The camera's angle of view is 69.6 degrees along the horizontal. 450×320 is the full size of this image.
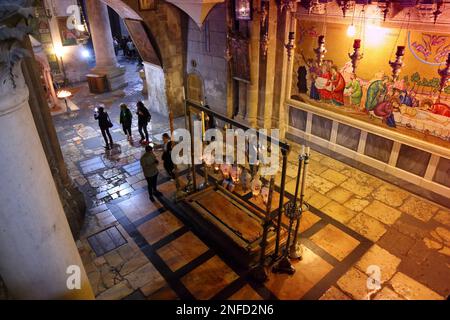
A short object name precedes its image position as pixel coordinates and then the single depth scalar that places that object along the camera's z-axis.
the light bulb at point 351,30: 6.70
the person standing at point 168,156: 7.17
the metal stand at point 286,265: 5.37
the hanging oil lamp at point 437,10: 5.43
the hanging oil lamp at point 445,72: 5.30
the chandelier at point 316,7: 6.81
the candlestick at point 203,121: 5.88
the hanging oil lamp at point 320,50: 6.48
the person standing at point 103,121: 8.79
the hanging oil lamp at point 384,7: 5.91
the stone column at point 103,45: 13.91
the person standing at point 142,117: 9.02
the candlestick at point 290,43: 7.12
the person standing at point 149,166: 6.62
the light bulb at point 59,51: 14.75
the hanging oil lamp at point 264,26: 7.72
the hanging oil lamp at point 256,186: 5.50
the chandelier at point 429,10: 5.48
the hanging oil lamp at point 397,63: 5.32
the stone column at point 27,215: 2.67
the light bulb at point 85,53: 15.53
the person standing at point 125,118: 8.94
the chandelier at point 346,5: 6.46
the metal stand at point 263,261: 5.13
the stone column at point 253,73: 8.16
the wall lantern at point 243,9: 7.84
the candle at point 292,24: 8.04
